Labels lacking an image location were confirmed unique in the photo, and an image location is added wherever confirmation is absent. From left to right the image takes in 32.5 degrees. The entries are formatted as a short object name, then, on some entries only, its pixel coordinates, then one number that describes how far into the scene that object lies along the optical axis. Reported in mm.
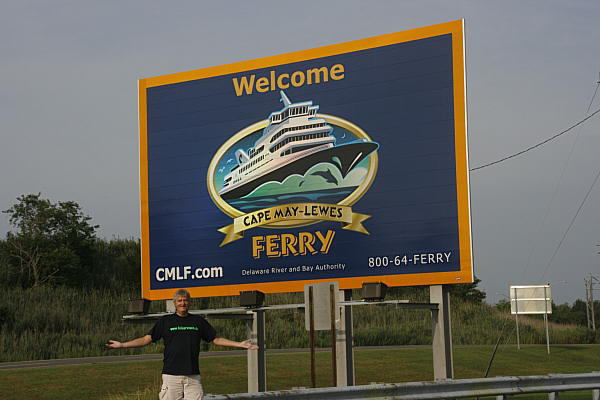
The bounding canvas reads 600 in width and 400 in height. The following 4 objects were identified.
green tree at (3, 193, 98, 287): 53219
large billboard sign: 19766
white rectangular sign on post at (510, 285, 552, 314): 43750
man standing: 12367
